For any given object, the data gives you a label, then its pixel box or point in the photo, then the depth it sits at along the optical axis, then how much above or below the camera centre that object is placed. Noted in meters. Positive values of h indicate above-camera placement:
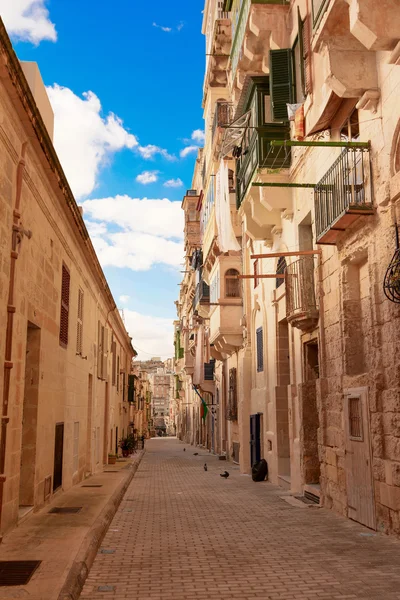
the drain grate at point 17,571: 5.50 -1.55
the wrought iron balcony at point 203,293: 29.16 +6.08
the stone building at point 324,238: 8.05 +3.04
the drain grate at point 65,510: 9.97 -1.66
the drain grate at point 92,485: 14.93 -1.78
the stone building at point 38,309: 7.74 +1.88
